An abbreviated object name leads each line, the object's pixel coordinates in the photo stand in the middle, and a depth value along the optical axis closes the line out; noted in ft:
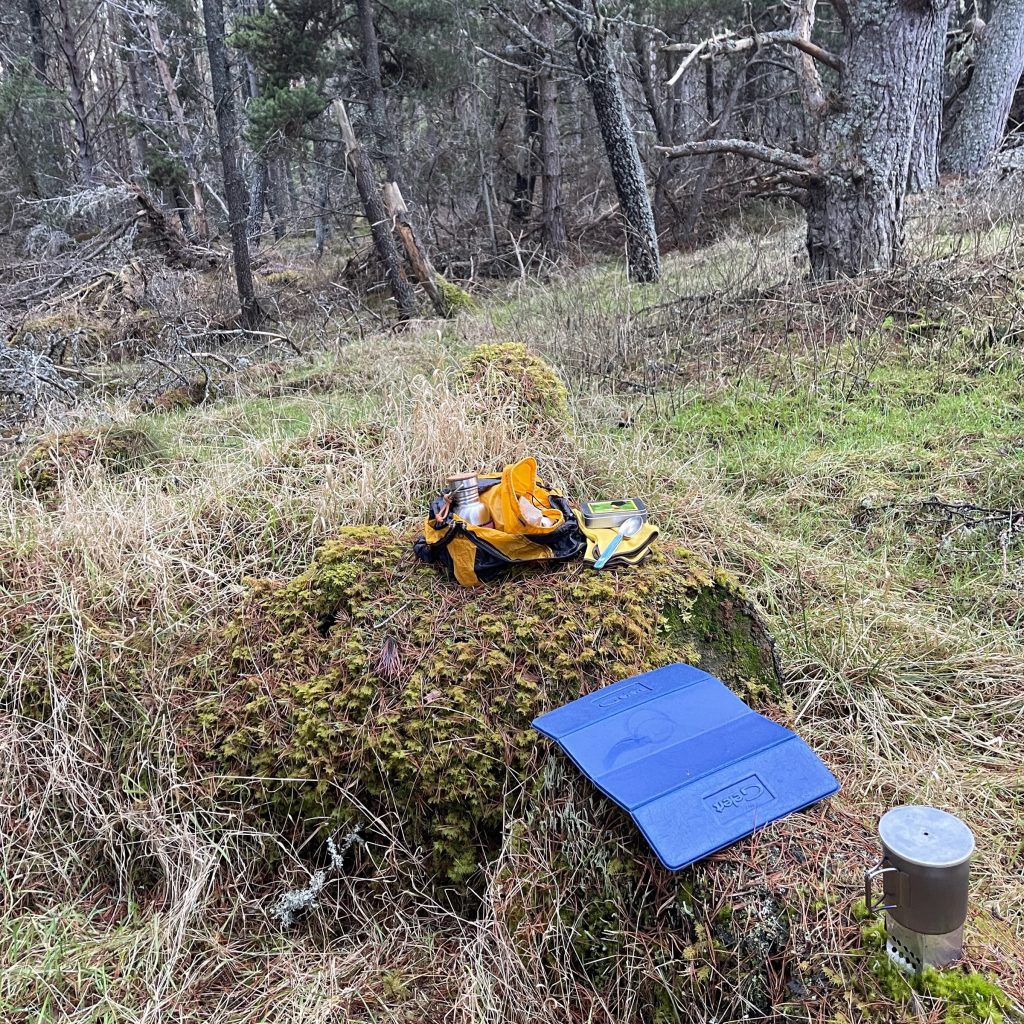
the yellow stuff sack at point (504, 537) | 7.63
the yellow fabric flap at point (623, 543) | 7.84
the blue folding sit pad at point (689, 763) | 4.71
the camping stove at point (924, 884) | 3.55
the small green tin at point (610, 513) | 8.27
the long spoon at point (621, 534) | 7.73
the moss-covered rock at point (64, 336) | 24.08
